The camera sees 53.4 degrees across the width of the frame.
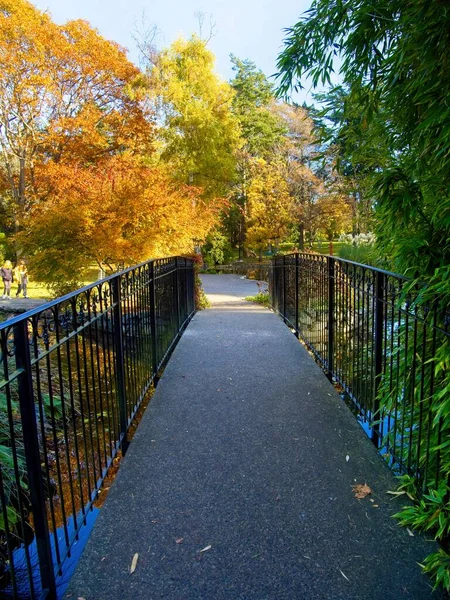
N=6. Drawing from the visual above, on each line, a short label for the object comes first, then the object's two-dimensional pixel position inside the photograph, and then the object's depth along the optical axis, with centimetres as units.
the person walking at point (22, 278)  1456
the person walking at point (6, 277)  1419
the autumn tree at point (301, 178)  2252
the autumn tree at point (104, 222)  941
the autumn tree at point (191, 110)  1914
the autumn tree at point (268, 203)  2298
